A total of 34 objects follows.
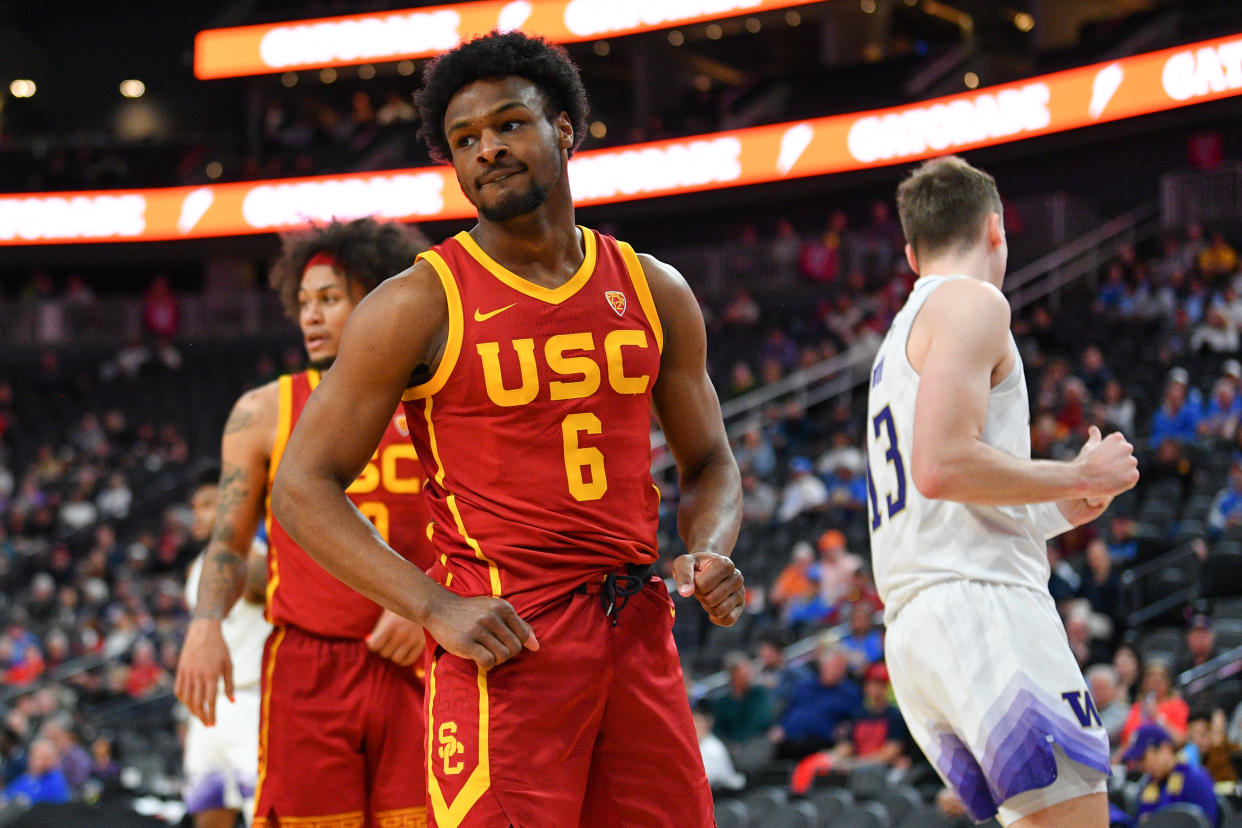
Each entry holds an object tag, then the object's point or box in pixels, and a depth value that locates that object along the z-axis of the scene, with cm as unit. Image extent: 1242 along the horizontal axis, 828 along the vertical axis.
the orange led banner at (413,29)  2419
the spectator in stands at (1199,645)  834
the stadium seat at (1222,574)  935
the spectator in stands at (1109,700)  792
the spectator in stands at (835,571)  1162
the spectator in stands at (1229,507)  1007
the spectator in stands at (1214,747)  698
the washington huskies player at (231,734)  604
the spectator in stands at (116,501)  2083
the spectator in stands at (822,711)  952
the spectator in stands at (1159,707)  727
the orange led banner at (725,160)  1934
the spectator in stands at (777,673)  1039
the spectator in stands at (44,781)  1020
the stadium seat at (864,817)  702
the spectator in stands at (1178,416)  1196
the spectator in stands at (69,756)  1127
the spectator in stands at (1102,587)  960
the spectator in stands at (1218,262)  1484
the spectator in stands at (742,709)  1018
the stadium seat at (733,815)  768
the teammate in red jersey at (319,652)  401
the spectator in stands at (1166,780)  632
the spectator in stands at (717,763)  893
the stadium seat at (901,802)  721
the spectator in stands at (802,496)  1388
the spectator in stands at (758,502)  1438
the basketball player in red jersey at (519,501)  269
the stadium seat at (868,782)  796
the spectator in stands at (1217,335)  1313
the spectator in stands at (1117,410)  1242
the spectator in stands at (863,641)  1001
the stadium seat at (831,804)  735
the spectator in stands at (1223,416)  1162
